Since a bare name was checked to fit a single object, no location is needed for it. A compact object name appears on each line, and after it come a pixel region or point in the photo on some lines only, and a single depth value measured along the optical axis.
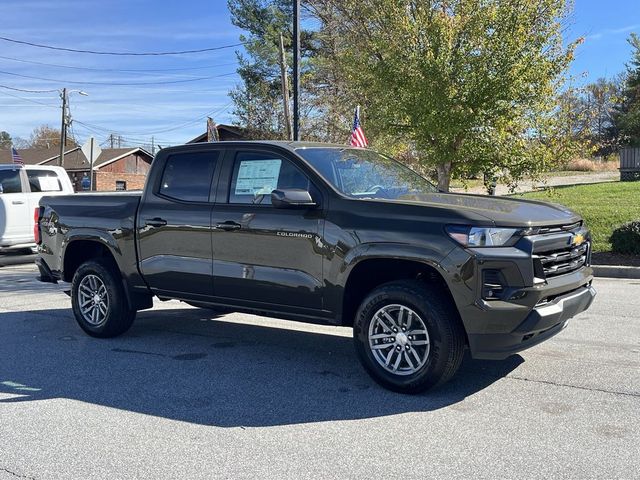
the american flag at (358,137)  13.42
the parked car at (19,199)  13.80
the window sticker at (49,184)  14.48
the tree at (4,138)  108.10
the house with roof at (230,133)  31.07
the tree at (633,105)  39.29
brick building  53.44
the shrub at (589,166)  41.25
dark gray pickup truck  4.43
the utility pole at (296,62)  16.83
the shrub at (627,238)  11.67
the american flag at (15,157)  26.65
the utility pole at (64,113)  45.65
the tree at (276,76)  25.27
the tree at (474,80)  11.92
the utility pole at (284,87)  21.18
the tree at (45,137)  91.50
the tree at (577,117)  12.80
